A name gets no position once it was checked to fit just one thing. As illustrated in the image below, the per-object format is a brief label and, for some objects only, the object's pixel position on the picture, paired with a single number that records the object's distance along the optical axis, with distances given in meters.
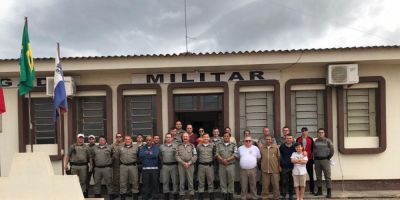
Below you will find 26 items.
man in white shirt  7.91
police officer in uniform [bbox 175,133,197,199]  8.02
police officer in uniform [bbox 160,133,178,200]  8.18
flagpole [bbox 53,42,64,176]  8.92
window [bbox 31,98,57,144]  9.45
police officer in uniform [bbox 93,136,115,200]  8.35
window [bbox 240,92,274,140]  9.20
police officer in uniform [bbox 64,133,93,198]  8.41
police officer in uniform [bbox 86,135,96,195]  8.52
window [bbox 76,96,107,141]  9.44
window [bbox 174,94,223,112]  9.26
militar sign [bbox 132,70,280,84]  9.09
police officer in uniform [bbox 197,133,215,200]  8.04
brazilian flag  6.29
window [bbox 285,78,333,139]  9.09
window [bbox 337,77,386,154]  8.88
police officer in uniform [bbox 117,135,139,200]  8.23
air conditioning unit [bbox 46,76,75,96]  8.83
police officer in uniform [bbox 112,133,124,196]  8.57
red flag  7.39
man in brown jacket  7.93
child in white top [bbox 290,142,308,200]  7.65
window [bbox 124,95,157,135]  9.34
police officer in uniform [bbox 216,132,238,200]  8.00
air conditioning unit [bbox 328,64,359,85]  8.47
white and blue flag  6.50
